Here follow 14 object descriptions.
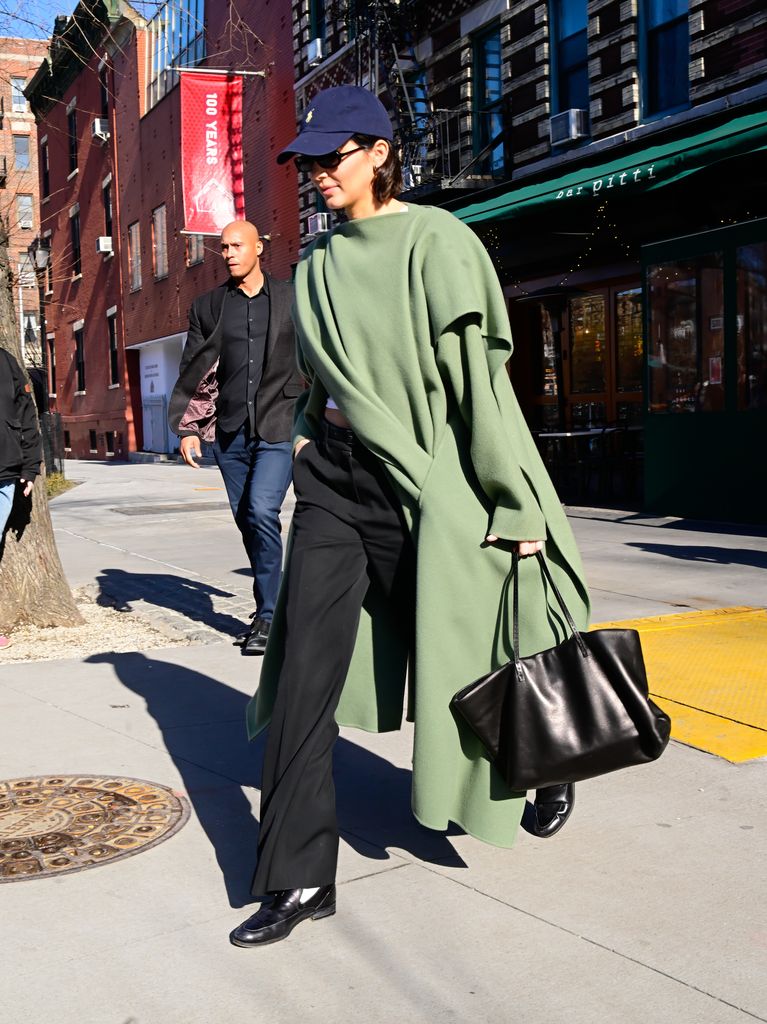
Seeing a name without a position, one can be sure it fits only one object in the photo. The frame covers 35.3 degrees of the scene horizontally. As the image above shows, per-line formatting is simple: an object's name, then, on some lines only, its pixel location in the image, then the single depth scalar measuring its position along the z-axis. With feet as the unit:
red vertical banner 82.48
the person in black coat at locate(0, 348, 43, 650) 21.25
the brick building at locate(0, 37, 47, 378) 28.81
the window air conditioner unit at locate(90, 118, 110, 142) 113.98
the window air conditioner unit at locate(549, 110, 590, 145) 52.29
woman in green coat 9.77
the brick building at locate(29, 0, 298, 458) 84.84
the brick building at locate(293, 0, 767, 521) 39.24
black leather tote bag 9.70
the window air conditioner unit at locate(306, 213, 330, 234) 76.64
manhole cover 11.46
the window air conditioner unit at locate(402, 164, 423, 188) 61.46
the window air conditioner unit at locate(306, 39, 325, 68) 75.87
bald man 20.38
